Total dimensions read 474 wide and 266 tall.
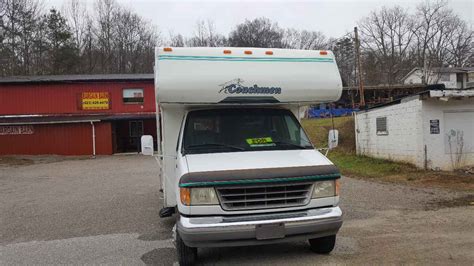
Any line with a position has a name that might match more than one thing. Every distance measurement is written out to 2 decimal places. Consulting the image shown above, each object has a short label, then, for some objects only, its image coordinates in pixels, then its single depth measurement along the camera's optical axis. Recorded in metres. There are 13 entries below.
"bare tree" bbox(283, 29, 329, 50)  81.02
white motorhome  5.10
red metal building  30.86
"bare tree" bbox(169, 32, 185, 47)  68.30
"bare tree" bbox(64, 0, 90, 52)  57.26
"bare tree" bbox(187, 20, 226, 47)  70.62
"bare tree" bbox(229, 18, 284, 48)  72.25
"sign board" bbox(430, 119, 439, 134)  15.20
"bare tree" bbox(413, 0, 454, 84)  66.31
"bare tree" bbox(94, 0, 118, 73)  57.10
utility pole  34.06
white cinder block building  15.16
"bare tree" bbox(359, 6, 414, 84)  65.19
